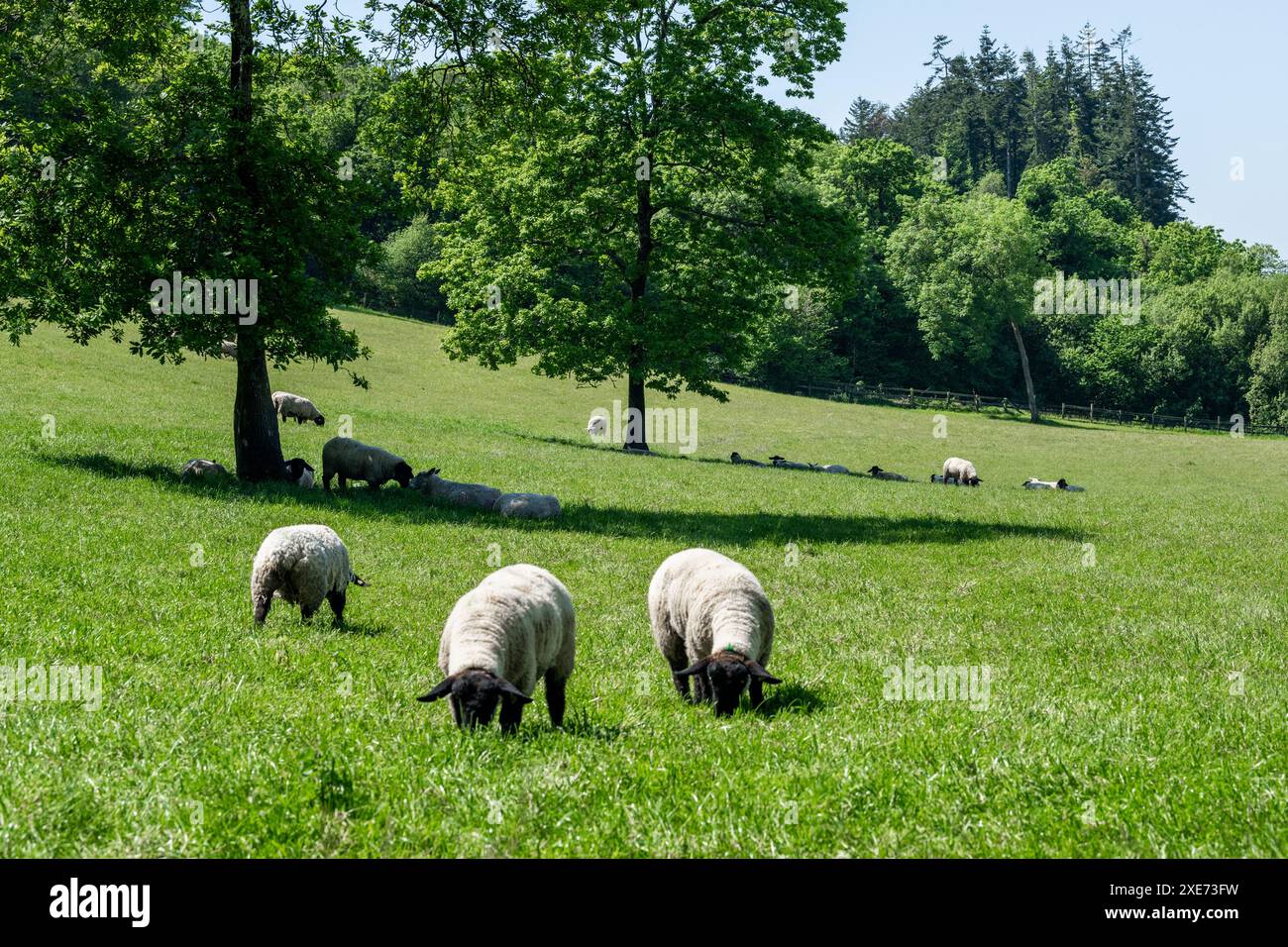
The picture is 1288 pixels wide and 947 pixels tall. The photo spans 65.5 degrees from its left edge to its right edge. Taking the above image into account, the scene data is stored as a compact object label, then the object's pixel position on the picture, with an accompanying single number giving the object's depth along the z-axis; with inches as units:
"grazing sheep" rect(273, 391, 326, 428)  1625.2
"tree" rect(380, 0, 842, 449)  1445.6
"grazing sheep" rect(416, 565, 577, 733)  303.6
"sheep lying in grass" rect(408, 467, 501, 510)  966.4
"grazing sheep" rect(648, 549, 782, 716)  354.9
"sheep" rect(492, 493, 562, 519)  920.3
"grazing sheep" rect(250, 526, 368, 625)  480.4
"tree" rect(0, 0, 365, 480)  855.7
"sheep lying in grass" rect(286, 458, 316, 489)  989.8
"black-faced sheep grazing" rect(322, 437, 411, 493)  997.8
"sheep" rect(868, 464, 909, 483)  1723.7
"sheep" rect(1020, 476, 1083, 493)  1706.0
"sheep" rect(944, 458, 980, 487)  1723.7
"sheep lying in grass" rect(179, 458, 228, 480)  922.7
